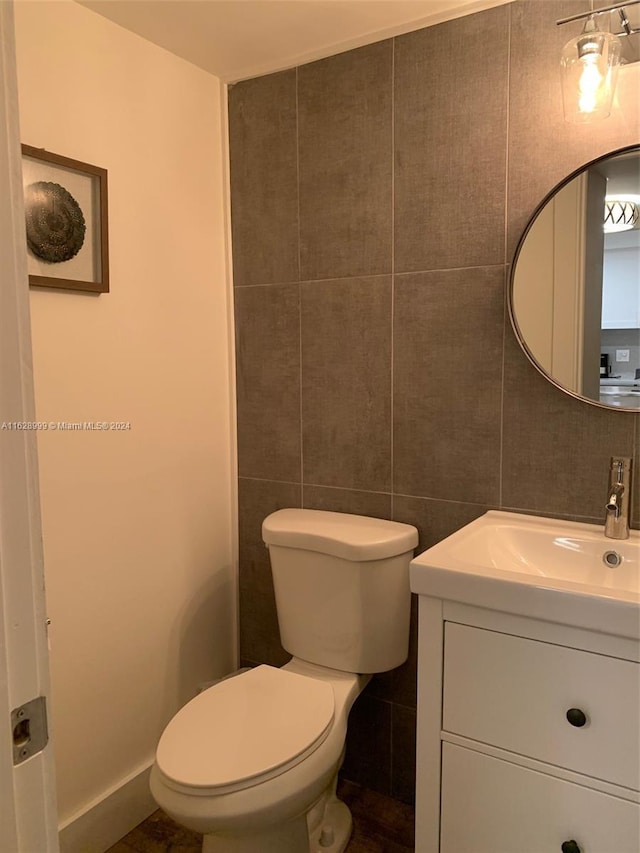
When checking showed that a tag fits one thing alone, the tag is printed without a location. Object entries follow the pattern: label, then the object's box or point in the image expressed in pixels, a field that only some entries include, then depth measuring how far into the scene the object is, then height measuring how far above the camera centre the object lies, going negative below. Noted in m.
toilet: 1.24 -0.81
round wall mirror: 1.40 +0.18
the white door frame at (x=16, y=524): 0.54 -0.14
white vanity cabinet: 1.07 -0.70
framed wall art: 1.42 +0.35
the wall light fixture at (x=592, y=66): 1.28 +0.63
